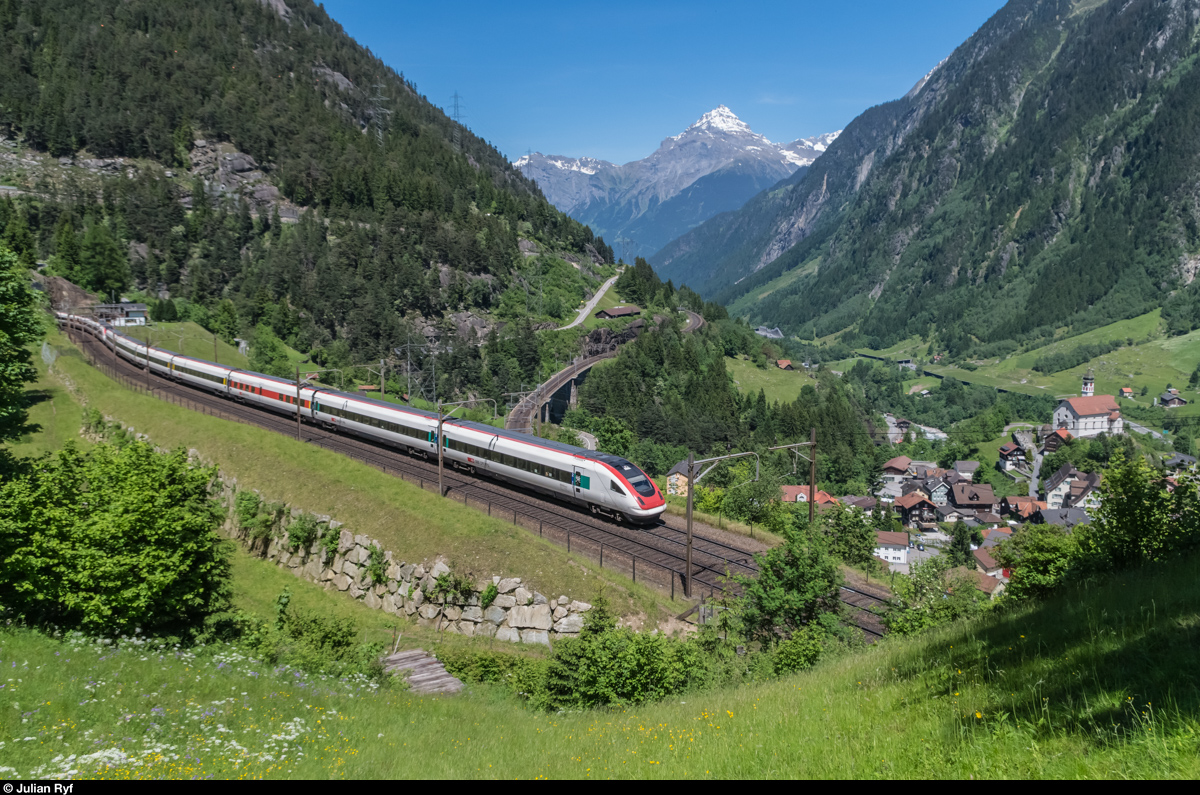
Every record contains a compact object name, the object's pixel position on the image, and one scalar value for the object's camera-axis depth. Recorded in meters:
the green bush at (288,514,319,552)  36.38
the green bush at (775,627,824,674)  18.53
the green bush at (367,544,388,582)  32.62
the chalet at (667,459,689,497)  95.43
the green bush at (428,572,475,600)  29.67
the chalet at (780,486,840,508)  111.04
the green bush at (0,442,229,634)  20.64
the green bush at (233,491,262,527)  39.22
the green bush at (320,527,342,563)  35.16
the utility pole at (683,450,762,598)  26.22
